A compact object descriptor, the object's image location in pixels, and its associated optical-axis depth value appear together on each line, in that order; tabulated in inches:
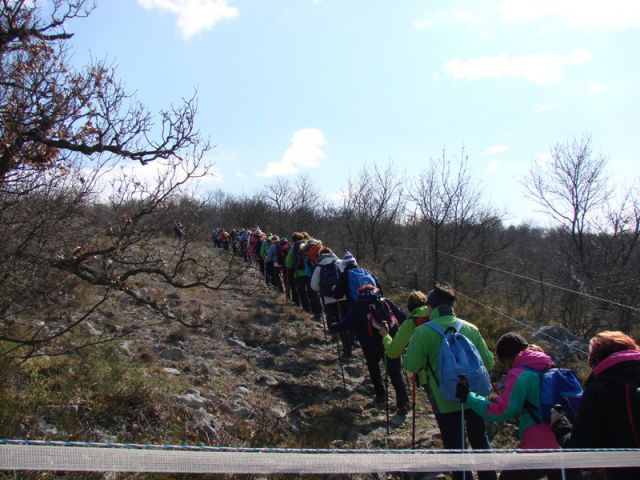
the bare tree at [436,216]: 566.3
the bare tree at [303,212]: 1149.1
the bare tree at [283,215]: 1171.9
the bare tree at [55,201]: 191.6
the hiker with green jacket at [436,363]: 167.2
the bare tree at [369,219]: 858.8
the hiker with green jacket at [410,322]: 207.2
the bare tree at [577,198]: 716.7
